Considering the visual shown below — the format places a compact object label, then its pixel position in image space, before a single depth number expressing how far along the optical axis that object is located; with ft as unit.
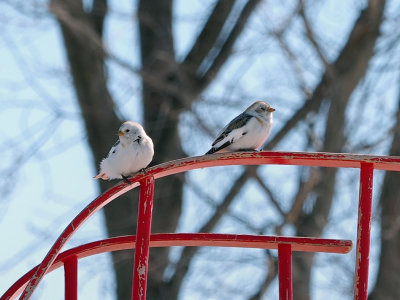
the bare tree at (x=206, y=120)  71.41
